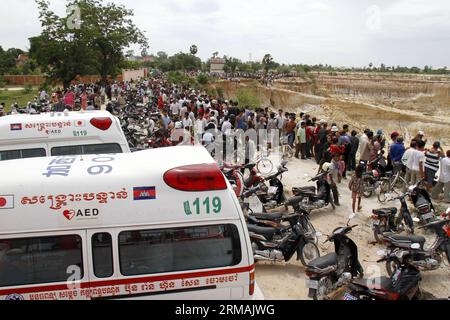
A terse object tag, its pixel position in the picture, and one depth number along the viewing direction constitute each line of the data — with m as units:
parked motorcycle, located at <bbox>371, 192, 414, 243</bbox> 7.27
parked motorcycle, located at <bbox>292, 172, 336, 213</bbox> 8.49
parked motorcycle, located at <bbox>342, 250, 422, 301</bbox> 4.91
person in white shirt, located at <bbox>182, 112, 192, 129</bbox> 13.98
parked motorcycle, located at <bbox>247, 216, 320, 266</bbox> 6.52
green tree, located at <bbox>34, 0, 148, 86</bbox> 24.62
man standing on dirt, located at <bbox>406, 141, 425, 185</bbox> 9.52
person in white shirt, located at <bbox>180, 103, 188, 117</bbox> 15.76
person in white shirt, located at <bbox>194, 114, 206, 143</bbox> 13.41
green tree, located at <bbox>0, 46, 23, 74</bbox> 54.59
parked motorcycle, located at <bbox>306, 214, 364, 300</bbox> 5.45
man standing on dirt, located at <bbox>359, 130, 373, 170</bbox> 10.84
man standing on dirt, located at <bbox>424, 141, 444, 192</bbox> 9.62
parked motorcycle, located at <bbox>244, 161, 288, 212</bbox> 8.29
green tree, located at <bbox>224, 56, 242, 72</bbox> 75.09
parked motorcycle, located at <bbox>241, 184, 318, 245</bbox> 6.89
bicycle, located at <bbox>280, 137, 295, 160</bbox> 13.58
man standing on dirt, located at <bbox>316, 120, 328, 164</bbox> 12.38
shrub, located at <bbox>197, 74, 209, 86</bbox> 48.83
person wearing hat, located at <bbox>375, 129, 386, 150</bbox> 10.96
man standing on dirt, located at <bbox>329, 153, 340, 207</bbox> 8.99
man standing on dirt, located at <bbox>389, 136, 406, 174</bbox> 10.23
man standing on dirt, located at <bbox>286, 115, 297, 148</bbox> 13.62
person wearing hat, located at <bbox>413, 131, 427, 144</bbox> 9.96
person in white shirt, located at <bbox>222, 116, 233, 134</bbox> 12.62
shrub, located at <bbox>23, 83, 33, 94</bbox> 36.87
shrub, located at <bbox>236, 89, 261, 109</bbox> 33.38
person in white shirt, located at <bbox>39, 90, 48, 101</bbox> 22.60
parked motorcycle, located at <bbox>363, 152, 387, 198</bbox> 9.98
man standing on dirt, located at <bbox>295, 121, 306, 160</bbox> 12.99
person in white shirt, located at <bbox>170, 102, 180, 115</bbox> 17.58
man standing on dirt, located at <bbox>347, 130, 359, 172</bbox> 11.53
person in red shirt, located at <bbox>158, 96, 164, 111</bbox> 20.10
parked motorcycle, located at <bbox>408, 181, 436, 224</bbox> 7.29
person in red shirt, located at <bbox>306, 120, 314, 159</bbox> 13.02
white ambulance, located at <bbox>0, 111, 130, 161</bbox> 6.92
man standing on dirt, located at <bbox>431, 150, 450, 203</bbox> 9.15
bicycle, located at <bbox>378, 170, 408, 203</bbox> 9.84
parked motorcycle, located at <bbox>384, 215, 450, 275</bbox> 5.42
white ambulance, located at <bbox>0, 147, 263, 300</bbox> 3.85
